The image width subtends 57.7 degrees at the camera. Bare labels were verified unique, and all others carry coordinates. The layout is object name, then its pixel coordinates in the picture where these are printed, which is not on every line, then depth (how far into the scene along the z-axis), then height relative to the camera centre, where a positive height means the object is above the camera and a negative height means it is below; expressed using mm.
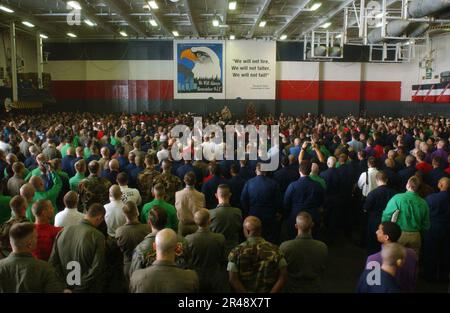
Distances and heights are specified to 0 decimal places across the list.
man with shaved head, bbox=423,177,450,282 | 5312 -1635
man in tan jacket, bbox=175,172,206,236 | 5301 -1170
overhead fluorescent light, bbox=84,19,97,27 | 18103 +3994
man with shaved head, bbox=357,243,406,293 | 3016 -1205
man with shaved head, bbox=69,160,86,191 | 6301 -996
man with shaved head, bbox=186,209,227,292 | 3910 -1341
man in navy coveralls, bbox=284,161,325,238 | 5682 -1158
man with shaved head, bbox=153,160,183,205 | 5836 -1036
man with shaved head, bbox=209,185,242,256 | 4766 -1261
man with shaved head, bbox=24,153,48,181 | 6297 -908
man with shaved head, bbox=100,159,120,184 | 6660 -995
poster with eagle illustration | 23531 +2478
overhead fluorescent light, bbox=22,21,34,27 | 18536 +4053
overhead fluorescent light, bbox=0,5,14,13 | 15203 +3895
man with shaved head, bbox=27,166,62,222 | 5293 -1108
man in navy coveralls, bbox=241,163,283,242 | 5730 -1229
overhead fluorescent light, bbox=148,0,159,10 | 14758 +3948
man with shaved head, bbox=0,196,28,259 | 3676 -1062
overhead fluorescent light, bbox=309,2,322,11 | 15736 +4173
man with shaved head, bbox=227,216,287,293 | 3432 -1322
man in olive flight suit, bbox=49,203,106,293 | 3631 -1263
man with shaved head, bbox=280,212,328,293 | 3656 -1335
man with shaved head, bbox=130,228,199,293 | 2963 -1203
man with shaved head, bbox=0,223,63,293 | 2938 -1158
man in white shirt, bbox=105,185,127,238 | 4746 -1209
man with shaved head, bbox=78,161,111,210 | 5266 -1047
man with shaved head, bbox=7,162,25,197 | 6027 -1031
